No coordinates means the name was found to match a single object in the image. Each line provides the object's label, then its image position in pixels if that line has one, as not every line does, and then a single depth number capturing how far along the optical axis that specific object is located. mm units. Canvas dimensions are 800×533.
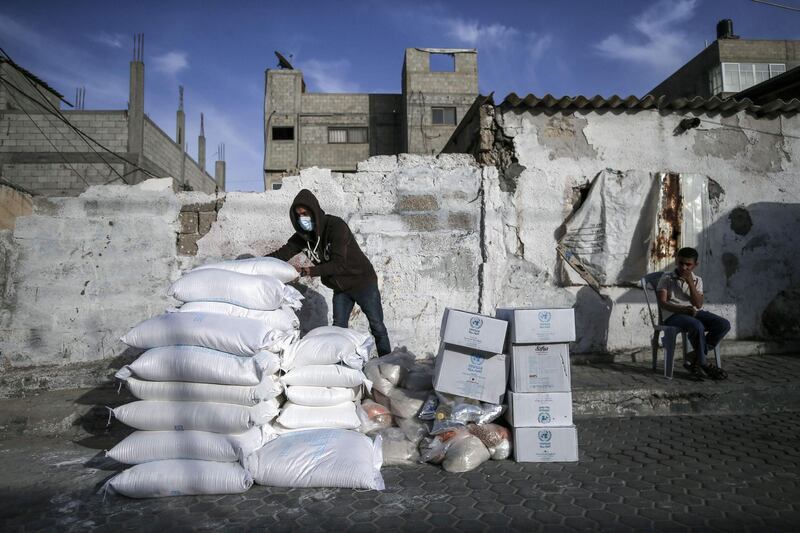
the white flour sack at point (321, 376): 2869
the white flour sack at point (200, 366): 2553
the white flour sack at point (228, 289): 2967
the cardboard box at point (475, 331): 2951
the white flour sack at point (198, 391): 2568
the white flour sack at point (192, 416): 2500
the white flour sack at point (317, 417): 2754
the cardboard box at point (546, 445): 2850
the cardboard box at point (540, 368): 2922
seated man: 4273
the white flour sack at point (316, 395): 2818
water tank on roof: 18797
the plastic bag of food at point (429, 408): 3043
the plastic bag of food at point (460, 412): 2941
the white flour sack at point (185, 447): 2451
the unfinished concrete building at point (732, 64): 17906
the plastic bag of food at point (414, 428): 2969
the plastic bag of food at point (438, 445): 2830
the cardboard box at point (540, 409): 2893
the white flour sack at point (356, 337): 3120
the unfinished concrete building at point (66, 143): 14758
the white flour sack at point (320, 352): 2902
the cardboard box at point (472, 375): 3002
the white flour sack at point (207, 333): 2633
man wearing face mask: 3822
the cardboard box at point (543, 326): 2914
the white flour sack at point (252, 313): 2936
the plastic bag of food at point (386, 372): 3320
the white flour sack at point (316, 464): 2400
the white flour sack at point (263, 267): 3201
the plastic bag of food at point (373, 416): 3061
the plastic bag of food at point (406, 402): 3117
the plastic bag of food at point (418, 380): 3295
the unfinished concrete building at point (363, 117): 20906
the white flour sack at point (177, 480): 2340
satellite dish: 22562
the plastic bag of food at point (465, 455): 2713
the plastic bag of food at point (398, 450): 2840
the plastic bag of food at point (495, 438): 2908
